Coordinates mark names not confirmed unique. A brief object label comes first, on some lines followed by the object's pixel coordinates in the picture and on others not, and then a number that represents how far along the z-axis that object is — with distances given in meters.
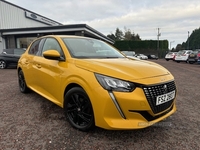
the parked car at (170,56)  23.36
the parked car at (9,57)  10.90
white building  15.62
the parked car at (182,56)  18.19
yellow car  2.07
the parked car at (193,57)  16.23
